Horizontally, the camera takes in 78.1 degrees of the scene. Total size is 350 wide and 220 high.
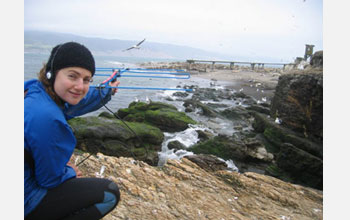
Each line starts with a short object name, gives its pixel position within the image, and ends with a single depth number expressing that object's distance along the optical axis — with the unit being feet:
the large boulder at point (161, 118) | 44.93
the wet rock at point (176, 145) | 35.27
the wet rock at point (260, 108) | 57.82
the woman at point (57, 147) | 5.49
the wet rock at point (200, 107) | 58.65
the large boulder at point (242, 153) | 31.32
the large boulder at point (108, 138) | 29.22
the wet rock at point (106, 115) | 42.38
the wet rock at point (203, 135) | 41.69
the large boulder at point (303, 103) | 32.22
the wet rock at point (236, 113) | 56.13
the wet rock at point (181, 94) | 86.84
